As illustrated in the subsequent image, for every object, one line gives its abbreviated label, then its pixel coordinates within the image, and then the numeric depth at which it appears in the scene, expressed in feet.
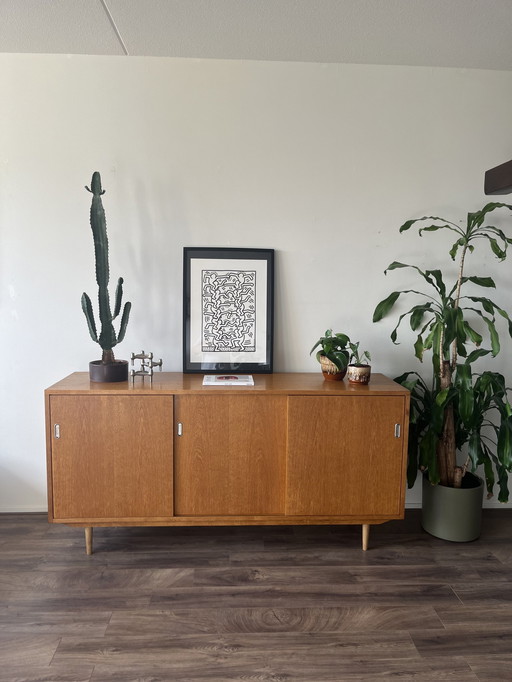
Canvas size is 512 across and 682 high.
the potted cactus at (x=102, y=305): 7.98
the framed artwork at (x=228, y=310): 9.09
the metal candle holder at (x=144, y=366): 8.32
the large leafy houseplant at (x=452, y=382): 8.21
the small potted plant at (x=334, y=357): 8.40
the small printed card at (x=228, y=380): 8.14
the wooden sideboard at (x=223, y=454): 7.69
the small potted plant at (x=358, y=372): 8.17
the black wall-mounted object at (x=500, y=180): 4.48
